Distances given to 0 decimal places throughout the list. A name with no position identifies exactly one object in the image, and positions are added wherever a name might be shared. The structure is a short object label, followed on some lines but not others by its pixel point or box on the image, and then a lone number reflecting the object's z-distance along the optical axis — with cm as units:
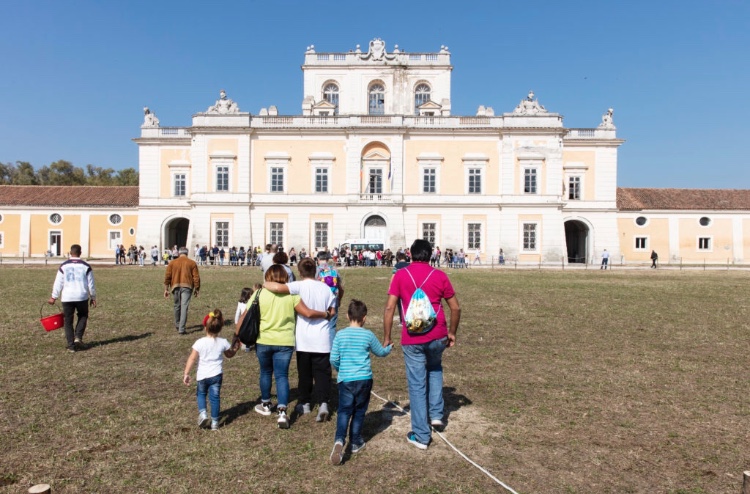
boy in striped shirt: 500
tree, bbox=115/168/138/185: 7162
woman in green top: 582
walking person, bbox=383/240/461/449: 518
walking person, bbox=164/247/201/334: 1052
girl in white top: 551
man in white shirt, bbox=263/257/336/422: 587
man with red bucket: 902
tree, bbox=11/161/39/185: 6894
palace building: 3734
